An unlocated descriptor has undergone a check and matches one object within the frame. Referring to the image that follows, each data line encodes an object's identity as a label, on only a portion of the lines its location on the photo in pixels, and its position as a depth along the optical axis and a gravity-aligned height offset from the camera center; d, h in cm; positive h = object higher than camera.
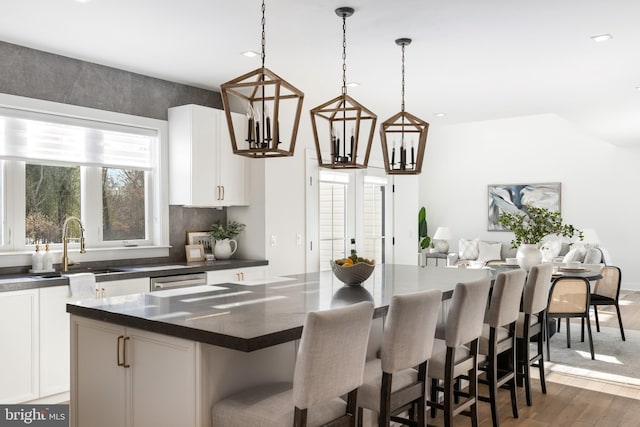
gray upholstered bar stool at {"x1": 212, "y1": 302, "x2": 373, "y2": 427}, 197 -62
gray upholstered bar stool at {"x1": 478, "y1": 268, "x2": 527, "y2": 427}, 342 -74
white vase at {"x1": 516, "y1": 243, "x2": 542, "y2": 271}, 502 -37
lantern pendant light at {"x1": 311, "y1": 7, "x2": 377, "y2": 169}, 325 +45
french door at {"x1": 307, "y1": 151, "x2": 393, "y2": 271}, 629 +0
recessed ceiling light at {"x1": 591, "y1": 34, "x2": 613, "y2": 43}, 400 +127
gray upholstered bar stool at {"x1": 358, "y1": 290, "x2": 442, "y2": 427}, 240 -64
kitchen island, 217 -56
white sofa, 948 -65
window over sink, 431 +32
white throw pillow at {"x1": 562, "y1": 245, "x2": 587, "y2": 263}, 834 -61
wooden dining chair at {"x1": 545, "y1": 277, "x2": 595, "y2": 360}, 522 -79
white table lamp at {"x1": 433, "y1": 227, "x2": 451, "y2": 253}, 1082 -48
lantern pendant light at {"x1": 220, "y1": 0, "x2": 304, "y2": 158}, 263 +44
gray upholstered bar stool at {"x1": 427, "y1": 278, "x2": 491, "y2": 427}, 288 -73
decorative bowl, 334 -35
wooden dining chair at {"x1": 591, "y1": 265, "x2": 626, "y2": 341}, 591 -79
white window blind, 429 +62
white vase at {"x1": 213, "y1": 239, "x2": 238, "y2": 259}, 565 -34
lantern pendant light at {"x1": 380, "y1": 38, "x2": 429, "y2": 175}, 369 +43
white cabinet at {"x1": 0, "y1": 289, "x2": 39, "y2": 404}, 378 -89
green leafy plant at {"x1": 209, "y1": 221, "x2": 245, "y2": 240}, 570 -15
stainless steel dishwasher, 465 -56
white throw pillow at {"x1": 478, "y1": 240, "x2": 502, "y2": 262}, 1021 -67
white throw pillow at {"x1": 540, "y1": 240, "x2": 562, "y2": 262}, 947 -56
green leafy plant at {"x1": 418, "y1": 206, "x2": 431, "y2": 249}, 1112 -33
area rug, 477 -135
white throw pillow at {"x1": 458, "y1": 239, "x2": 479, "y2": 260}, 1044 -65
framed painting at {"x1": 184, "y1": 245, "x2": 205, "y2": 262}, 548 -37
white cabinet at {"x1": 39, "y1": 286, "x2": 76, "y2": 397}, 397 -89
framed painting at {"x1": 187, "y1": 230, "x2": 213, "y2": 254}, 559 -24
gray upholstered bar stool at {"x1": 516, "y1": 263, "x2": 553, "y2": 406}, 388 -73
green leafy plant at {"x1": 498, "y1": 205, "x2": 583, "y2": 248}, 505 -13
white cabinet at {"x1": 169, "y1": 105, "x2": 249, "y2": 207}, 520 +53
